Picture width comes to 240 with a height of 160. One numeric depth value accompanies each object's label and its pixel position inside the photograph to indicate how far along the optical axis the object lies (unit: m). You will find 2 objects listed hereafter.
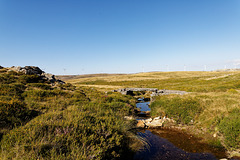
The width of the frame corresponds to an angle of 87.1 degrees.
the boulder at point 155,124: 12.81
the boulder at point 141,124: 12.64
